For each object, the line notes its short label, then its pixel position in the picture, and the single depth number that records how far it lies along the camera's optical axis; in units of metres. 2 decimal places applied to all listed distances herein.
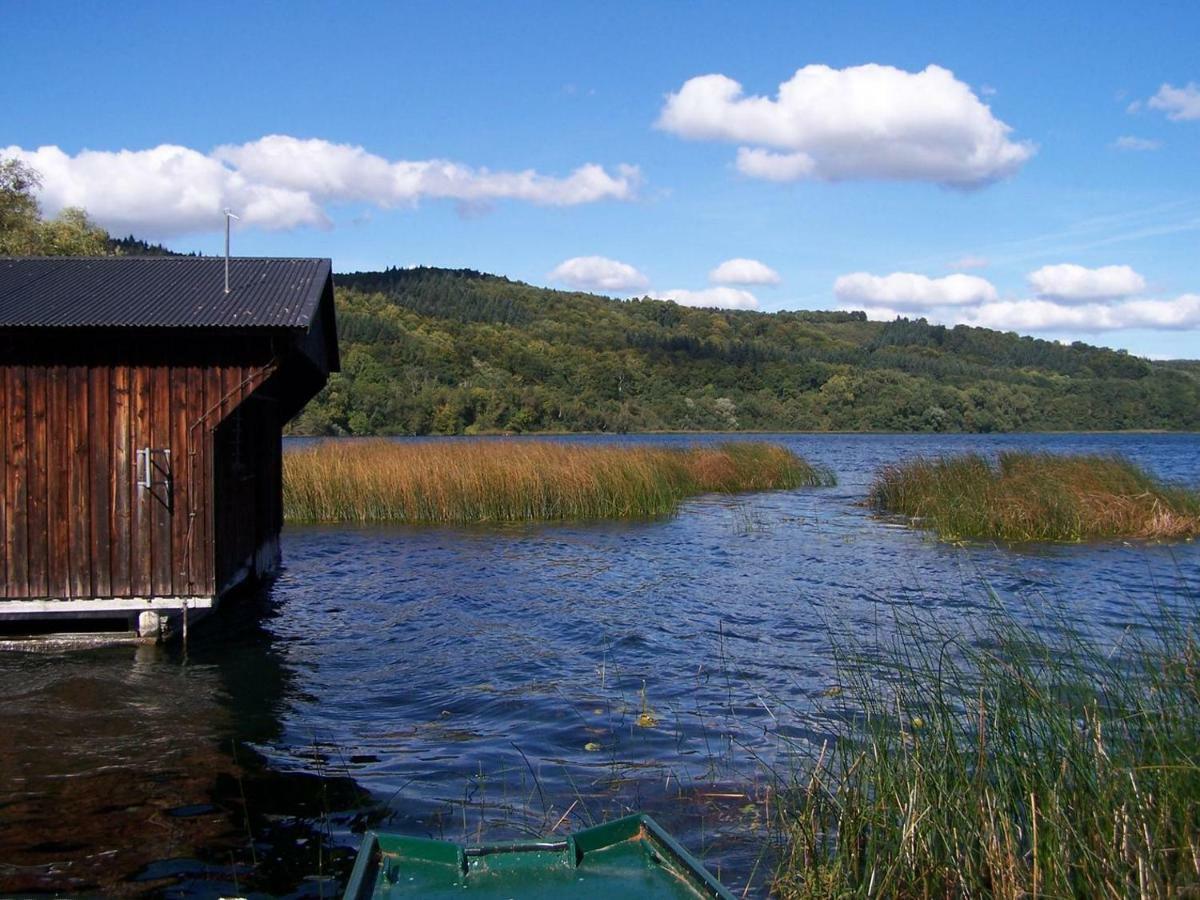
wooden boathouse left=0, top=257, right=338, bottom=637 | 9.26
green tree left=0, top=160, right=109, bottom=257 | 25.75
